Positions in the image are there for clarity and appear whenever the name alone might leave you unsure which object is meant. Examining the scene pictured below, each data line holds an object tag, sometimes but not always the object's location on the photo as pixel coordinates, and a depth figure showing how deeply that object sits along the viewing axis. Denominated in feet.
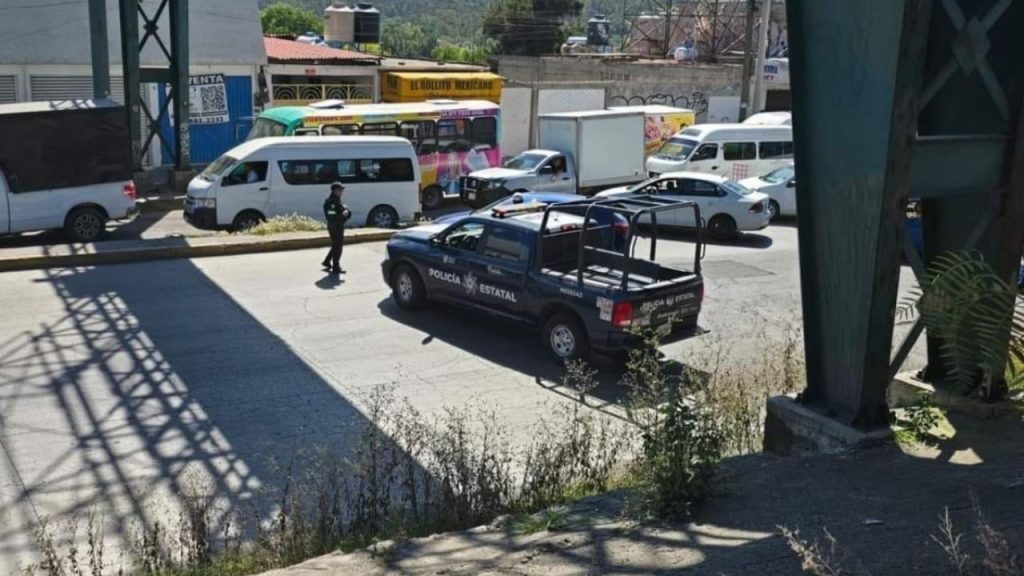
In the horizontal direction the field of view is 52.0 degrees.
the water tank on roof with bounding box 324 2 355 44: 139.08
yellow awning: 104.42
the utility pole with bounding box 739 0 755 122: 114.11
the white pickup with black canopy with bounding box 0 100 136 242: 60.08
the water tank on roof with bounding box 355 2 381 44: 137.18
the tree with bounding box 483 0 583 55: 272.92
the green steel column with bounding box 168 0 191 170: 78.07
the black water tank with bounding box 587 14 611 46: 207.41
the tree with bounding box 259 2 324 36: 346.44
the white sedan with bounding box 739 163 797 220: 82.02
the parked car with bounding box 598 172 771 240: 72.90
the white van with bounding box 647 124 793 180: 92.79
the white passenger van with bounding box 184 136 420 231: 66.39
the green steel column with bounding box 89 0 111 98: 72.95
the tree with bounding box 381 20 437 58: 442.50
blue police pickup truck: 38.99
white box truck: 82.33
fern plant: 22.84
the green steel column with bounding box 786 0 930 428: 21.93
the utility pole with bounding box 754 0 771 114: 112.98
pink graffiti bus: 77.71
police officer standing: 54.34
